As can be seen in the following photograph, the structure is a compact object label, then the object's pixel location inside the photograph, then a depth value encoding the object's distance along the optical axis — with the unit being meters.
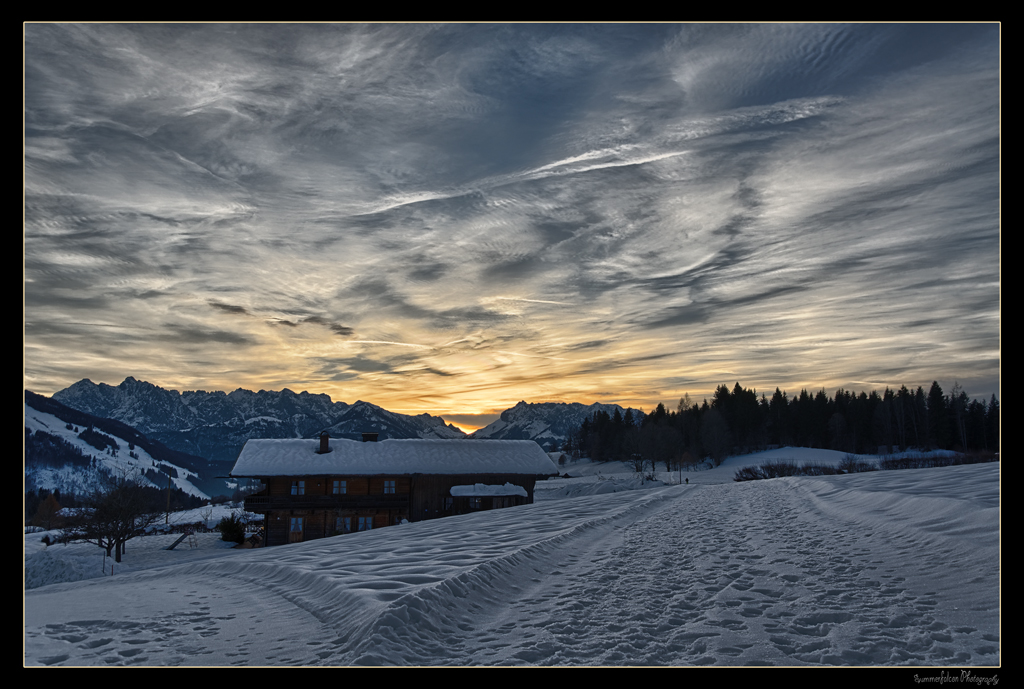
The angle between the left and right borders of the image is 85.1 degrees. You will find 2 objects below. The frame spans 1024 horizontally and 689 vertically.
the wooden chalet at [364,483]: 40.12
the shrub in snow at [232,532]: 46.28
